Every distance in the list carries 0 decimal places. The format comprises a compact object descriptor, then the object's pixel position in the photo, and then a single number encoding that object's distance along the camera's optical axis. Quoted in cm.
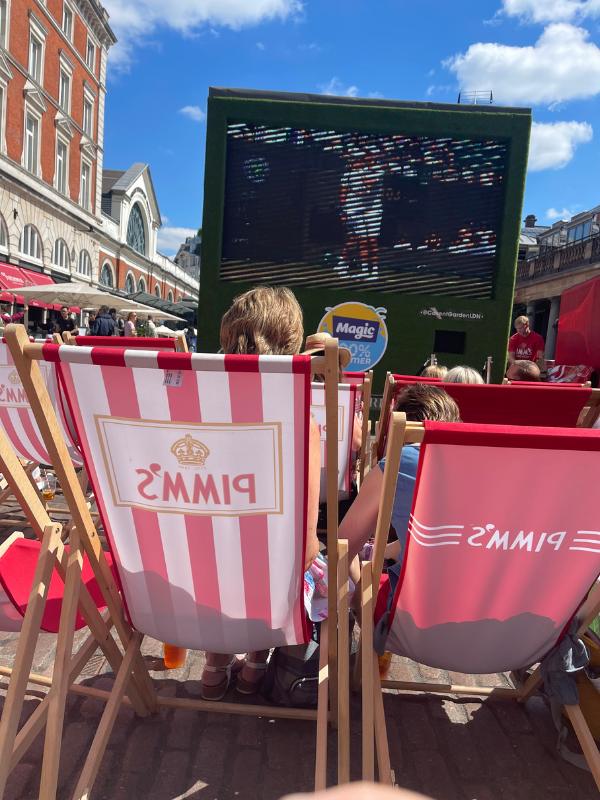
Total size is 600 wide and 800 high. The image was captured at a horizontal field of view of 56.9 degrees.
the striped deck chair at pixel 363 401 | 319
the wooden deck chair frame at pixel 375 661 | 137
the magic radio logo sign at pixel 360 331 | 630
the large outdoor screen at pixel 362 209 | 590
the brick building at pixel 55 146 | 2234
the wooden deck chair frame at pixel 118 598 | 134
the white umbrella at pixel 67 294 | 1490
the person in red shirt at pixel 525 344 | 721
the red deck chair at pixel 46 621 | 140
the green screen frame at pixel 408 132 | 579
